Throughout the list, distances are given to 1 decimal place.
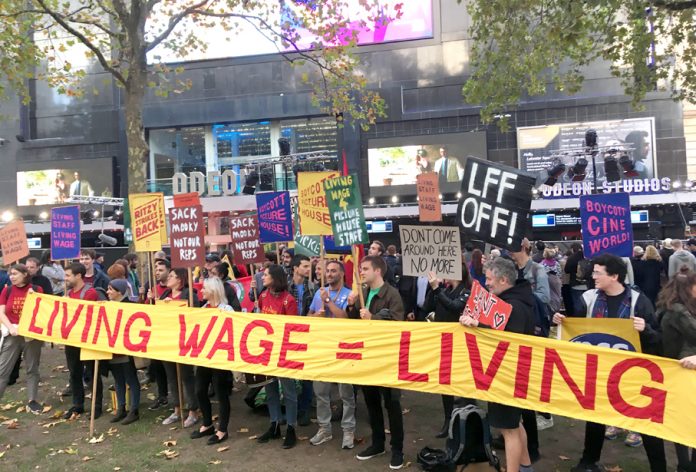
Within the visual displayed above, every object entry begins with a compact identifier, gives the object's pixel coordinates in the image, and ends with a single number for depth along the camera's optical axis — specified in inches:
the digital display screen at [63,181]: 1112.8
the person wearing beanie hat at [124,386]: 268.8
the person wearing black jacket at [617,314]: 174.2
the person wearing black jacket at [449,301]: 209.5
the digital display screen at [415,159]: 986.1
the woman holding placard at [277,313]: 234.2
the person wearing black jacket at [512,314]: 177.3
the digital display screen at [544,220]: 904.9
